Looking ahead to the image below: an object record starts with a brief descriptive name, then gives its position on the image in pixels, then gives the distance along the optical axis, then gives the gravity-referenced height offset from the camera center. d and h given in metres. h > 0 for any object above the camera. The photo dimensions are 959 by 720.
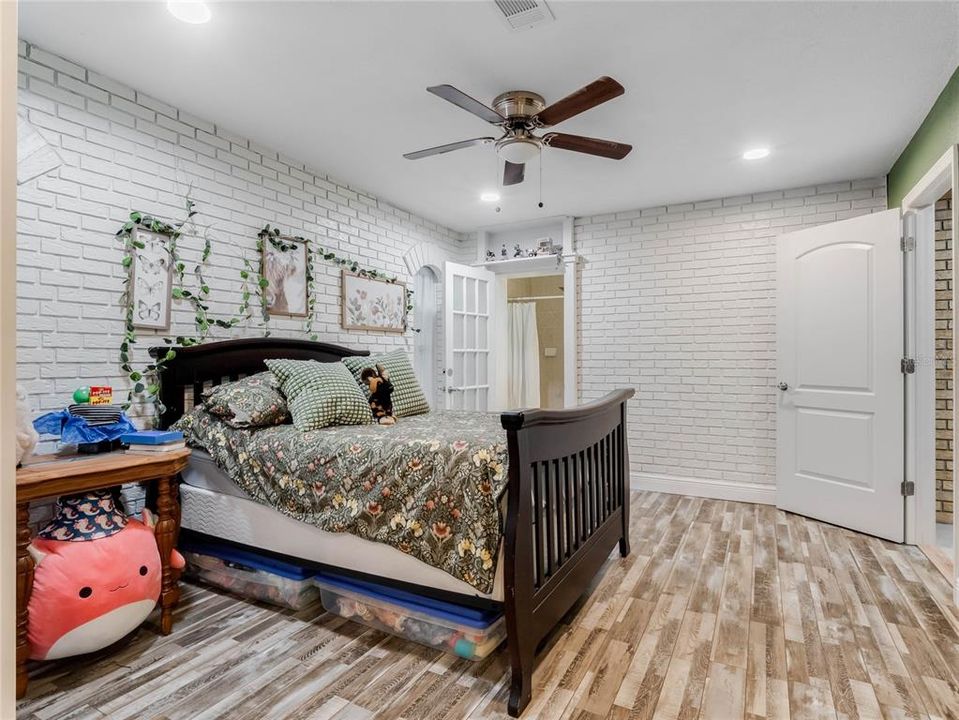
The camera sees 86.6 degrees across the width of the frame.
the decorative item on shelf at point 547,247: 4.95 +1.11
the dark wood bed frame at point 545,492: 1.71 -0.56
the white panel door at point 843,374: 3.26 -0.10
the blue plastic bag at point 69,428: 2.13 -0.28
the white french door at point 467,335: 4.75 +0.25
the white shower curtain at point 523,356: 6.50 +0.06
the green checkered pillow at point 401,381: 3.18 -0.13
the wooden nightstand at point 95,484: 1.73 -0.46
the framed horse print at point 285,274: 3.35 +0.59
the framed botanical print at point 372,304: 4.00 +0.48
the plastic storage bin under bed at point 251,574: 2.35 -1.03
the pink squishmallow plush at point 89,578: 1.79 -0.80
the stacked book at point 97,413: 2.20 -0.22
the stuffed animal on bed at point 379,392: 2.96 -0.19
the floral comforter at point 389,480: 1.83 -0.48
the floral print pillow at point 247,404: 2.53 -0.21
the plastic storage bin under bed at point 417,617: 1.92 -1.04
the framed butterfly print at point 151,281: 2.61 +0.43
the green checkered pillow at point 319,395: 2.61 -0.18
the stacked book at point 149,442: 2.22 -0.35
